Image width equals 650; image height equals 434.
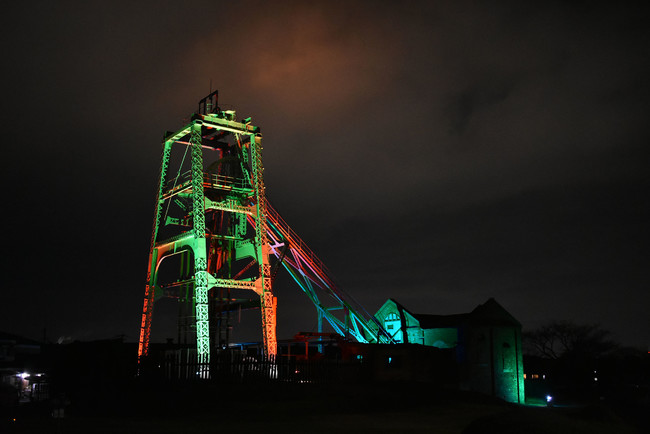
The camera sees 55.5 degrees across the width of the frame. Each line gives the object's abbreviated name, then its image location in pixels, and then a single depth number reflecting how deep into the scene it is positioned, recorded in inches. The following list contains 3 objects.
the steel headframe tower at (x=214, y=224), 1572.3
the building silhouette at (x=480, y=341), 1830.7
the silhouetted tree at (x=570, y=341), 3267.7
